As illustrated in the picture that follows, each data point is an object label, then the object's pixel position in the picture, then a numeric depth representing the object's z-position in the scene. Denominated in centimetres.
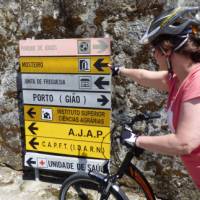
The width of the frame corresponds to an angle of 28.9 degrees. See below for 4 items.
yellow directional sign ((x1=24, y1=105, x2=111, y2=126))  366
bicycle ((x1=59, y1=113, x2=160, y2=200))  280
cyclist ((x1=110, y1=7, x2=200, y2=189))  192
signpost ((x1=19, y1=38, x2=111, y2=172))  357
